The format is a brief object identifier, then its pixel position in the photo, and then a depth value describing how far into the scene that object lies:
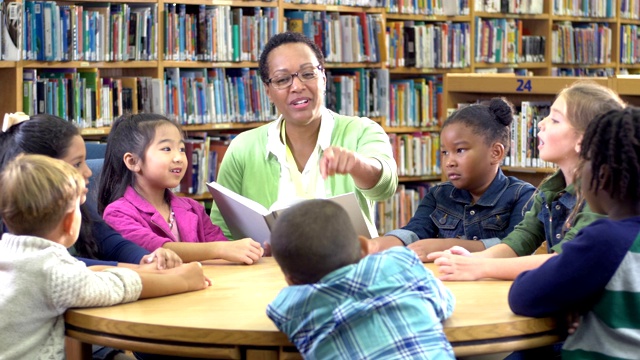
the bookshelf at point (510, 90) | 4.33
